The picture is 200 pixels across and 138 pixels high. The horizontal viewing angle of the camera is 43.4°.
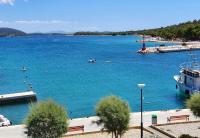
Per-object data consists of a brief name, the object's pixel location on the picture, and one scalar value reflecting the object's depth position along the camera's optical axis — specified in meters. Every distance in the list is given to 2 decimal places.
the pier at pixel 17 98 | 28.87
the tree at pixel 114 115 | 13.47
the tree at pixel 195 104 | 15.52
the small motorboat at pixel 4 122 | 20.14
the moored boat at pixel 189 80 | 28.55
